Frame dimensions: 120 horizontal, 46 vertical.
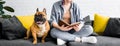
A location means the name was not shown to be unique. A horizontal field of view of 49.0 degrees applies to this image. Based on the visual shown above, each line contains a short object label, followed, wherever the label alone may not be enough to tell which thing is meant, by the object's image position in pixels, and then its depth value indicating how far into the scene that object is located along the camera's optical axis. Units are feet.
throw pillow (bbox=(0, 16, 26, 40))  5.63
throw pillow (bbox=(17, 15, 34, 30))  6.11
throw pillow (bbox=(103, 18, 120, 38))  6.01
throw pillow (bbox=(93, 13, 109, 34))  6.31
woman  5.45
